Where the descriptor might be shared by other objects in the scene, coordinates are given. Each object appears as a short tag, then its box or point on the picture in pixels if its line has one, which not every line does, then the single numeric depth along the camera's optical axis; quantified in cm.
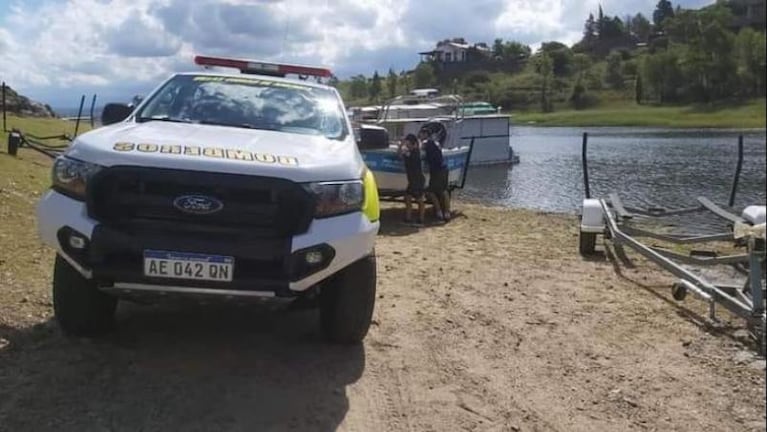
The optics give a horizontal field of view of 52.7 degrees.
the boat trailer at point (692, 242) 266
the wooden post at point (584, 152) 1624
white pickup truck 408
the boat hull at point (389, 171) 1446
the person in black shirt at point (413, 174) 1342
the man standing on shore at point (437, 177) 1375
